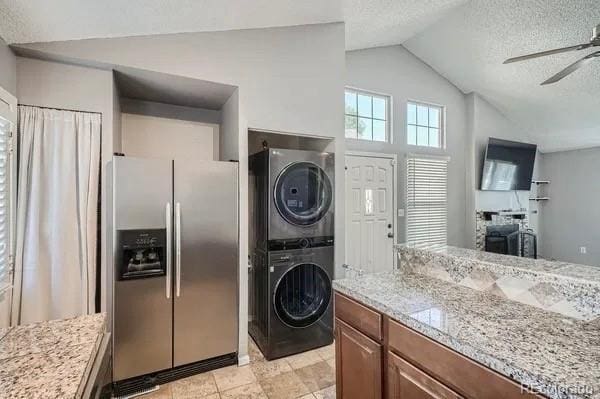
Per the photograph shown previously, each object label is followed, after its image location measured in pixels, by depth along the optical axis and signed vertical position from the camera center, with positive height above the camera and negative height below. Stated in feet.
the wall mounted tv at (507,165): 16.90 +2.15
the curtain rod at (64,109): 6.63 +2.22
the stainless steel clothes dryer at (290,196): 8.54 +0.18
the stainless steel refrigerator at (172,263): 7.07 -1.56
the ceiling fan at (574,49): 7.20 +3.94
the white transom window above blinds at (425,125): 15.74 +4.24
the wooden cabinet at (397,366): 3.31 -2.26
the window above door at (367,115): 14.08 +4.26
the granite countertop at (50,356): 2.75 -1.73
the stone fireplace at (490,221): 16.83 -1.17
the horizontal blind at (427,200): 15.10 +0.08
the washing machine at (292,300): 8.61 -3.03
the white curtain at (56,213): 6.55 -0.24
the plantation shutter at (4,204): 5.80 -0.01
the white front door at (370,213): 13.32 -0.51
